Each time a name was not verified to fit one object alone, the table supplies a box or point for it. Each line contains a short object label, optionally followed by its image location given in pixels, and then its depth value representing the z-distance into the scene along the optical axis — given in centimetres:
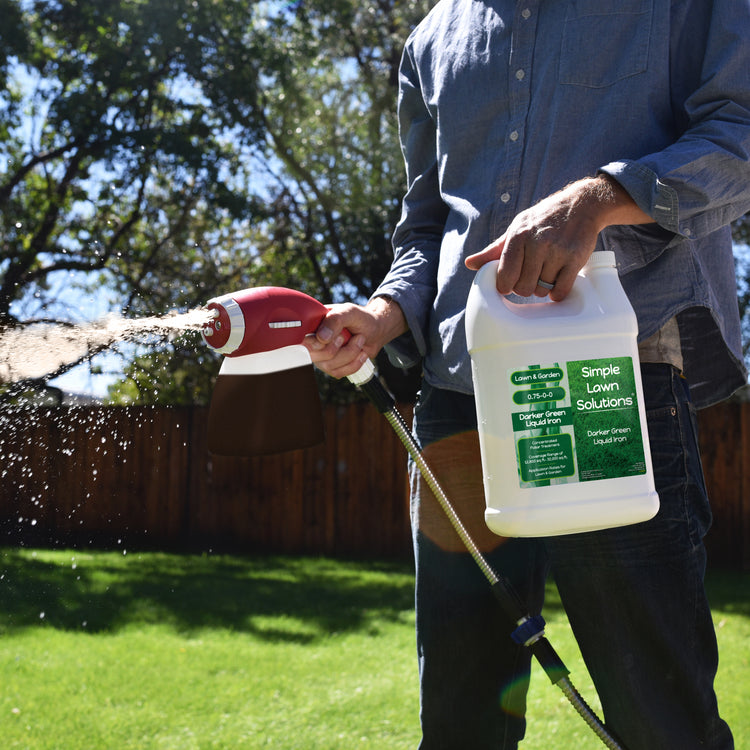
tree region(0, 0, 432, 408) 1042
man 142
